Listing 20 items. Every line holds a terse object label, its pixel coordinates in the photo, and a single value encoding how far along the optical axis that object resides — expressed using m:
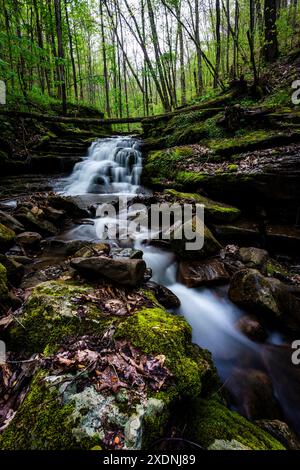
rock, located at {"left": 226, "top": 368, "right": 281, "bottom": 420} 2.70
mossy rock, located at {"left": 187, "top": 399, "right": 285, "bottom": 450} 1.72
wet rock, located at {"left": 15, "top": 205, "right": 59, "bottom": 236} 6.00
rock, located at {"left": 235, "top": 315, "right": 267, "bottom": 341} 3.63
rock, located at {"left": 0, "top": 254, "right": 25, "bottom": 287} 3.57
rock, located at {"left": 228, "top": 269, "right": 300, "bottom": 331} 3.74
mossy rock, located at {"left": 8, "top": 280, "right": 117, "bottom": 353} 2.26
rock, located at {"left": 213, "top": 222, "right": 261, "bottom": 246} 5.80
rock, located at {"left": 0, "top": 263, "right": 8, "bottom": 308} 2.72
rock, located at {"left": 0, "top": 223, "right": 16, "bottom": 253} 4.80
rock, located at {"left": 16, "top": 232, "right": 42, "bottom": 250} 5.14
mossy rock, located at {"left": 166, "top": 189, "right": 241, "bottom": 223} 6.07
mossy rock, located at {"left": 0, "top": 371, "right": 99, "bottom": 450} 1.43
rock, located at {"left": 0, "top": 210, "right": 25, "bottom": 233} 5.59
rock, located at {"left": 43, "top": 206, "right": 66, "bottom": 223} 6.55
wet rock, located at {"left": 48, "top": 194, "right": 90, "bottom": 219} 7.18
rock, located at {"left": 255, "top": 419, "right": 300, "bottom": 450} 2.23
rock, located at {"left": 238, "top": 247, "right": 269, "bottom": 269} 5.00
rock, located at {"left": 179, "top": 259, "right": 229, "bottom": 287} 4.54
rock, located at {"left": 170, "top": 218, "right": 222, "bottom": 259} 4.98
